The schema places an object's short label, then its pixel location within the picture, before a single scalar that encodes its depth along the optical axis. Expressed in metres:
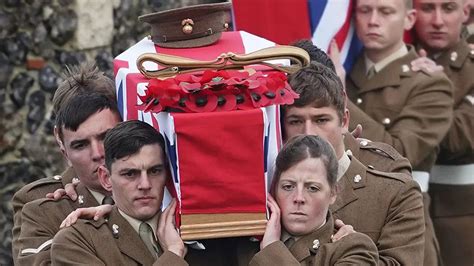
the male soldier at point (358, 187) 15.02
